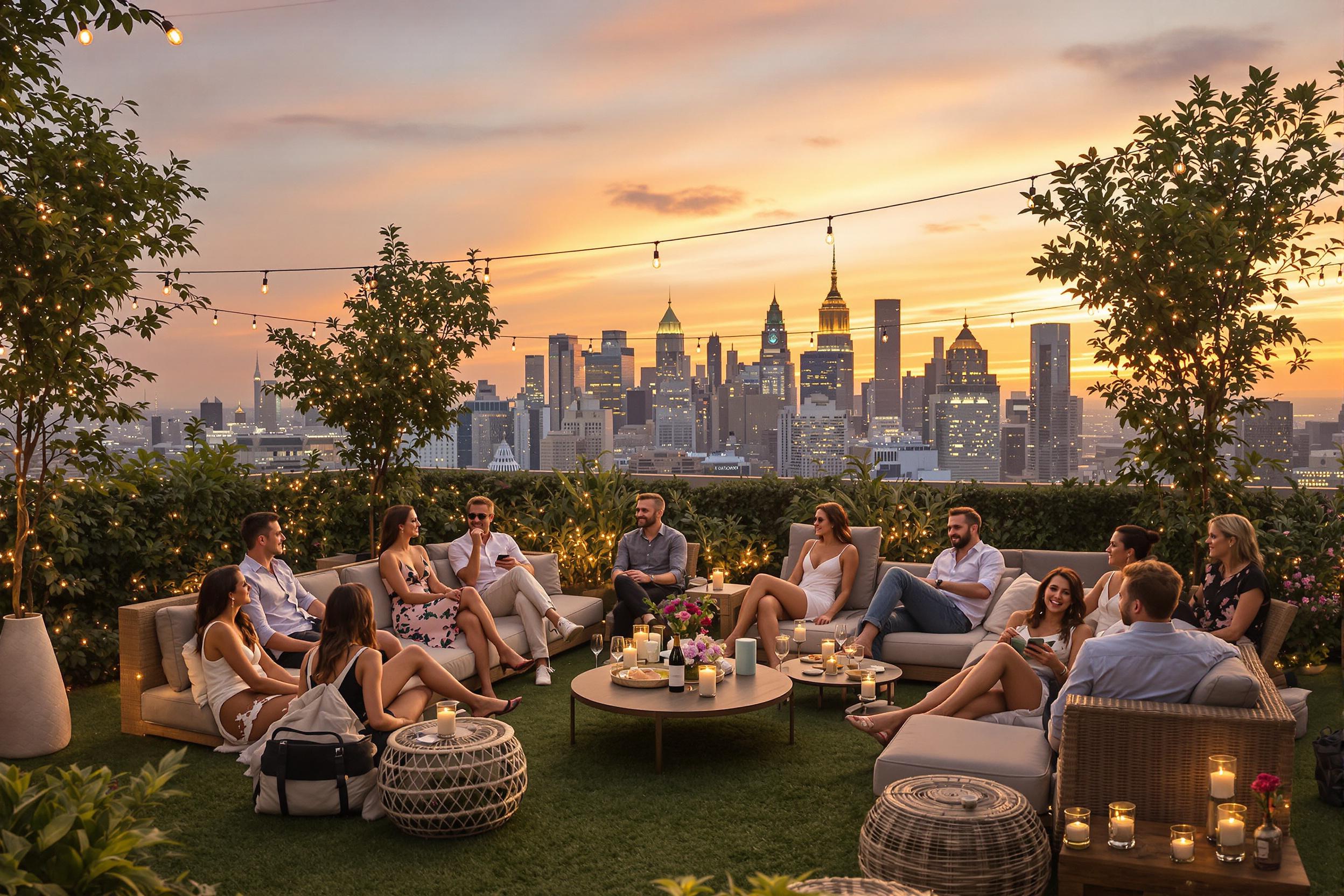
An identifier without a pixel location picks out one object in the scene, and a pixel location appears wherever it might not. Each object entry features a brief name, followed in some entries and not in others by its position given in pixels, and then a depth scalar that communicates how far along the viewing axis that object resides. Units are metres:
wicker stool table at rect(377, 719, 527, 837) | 3.62
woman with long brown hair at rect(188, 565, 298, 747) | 4.37
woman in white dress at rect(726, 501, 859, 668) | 6.07
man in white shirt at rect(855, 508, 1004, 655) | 5.78
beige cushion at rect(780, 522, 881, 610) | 6.48
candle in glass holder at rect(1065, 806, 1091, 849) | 2.91
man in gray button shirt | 6.54
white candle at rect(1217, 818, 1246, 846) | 2.78
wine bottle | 4.57
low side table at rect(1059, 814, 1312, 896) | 2.71
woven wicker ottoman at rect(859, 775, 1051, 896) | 2.90
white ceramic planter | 4.63
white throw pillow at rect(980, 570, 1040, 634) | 5.82
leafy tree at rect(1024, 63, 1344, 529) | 5.45
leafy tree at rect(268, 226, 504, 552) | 7.07
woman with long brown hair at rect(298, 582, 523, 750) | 3.96
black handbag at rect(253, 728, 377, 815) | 3.79
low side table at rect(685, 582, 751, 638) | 6.55
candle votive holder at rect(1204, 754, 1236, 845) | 2.90
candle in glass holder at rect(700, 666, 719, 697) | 4.52
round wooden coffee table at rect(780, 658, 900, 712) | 4.94
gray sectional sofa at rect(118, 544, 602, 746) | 4.67
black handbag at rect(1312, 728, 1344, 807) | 3.96
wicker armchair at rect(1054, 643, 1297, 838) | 3.06
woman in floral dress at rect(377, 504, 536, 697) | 5.63
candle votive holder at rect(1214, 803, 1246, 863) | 2.79
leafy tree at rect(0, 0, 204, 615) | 4.47
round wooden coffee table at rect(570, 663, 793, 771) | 4.32
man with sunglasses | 6.11
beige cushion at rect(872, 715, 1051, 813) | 3.36
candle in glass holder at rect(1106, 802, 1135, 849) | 2.88
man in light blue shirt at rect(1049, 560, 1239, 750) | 3.30
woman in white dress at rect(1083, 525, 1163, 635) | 5.09
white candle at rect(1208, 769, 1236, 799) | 2.90
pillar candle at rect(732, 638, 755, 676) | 4.83
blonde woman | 4.59
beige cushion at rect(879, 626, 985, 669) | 5.69
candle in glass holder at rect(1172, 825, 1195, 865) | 2.79
